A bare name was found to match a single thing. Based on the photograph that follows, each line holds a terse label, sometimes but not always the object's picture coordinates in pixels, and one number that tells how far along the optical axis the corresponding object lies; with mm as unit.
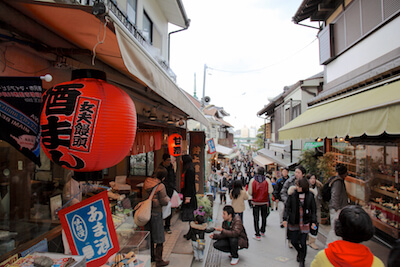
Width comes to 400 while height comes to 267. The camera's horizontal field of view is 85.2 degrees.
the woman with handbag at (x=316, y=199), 6620
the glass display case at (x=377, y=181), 6754
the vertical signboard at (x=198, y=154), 10688
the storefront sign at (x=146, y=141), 6984
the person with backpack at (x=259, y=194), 7324
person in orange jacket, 2154
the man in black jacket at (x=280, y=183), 8430
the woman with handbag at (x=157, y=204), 4996
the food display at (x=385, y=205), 6527
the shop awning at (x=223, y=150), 21766
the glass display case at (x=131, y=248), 3450
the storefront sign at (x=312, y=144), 12091
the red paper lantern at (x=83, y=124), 2008
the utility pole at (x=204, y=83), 19964
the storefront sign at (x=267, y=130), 26484
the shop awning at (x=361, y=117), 3741
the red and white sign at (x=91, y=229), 2832
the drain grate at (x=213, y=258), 5945
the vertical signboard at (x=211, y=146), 15175
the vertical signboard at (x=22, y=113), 2029
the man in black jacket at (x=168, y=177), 7189
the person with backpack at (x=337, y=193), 6391
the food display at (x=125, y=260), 3357
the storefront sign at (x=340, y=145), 9867
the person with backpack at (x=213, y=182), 14971
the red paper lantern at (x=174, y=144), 8781
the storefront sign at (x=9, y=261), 2642
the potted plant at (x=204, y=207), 6211
